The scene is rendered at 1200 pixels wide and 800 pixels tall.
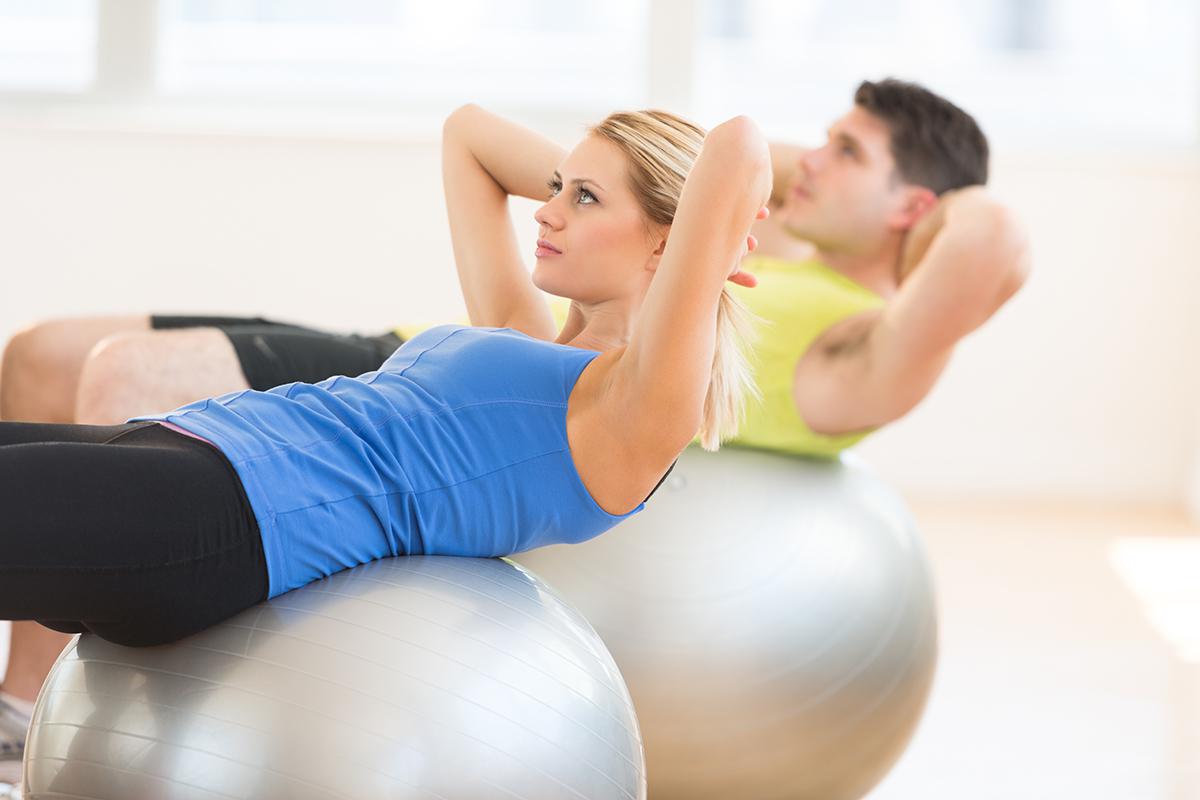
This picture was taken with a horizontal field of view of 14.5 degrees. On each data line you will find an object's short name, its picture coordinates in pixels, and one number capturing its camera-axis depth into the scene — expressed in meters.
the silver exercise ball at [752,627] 5.45
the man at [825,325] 5.68
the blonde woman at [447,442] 4.80
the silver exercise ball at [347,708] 4.79
